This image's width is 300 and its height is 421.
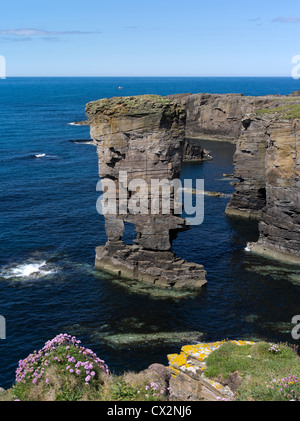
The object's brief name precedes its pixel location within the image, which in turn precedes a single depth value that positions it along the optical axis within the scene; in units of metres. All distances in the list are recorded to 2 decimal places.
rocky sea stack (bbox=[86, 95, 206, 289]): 50.91
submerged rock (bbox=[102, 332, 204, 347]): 41.31
